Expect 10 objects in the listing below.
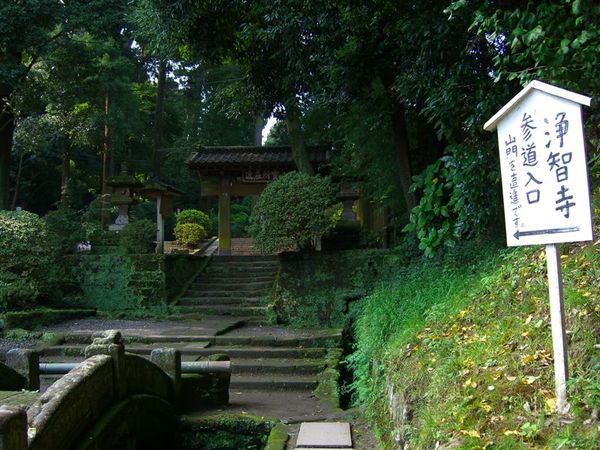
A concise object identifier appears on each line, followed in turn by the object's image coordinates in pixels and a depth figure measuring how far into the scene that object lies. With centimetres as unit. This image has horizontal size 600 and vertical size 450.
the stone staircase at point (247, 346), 808
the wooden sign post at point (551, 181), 287
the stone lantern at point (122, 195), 1752
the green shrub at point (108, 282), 1359
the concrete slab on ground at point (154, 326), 1068
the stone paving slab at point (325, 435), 564
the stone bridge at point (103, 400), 393
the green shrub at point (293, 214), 1227
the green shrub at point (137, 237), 1432
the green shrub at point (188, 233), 2139
